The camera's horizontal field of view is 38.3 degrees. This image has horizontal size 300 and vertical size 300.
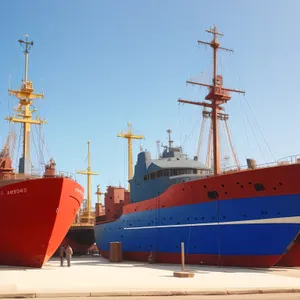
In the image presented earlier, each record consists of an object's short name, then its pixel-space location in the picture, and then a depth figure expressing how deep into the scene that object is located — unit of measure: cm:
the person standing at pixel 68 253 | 2399
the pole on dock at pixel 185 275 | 1669
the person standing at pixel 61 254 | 2470
